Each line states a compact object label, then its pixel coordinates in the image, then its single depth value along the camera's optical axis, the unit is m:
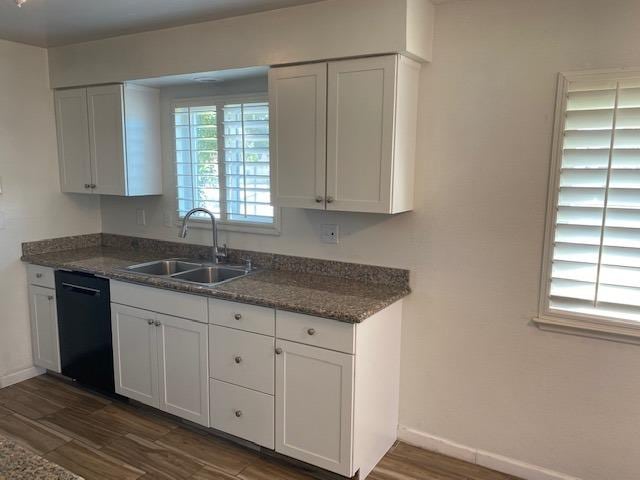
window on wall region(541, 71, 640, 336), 2.06
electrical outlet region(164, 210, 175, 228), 3.56
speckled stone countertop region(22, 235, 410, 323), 2.29
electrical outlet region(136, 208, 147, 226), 3.69
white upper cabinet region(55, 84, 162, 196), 3.27
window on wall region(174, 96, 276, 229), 3.09
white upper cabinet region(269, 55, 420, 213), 2.30
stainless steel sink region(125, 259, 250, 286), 3.12
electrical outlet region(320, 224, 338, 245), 2.84
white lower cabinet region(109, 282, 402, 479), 2.29
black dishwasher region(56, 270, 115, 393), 3.09
